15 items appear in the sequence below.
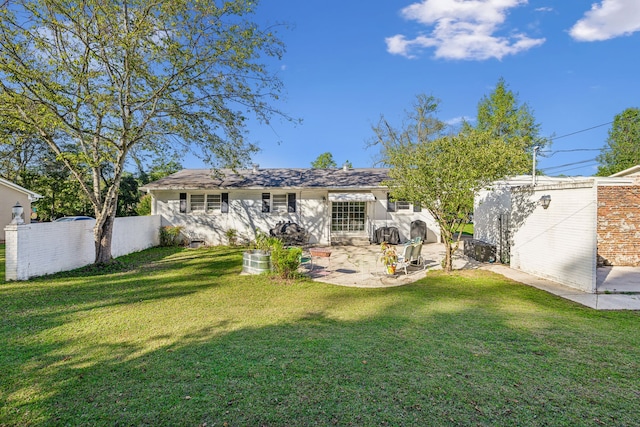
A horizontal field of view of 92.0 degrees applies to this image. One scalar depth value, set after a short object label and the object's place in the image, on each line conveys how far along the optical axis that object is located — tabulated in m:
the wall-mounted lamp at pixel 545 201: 8.48
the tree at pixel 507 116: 31.48
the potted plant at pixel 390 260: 9.32
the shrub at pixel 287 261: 8.59
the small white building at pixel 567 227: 7.43
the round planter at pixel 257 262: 9.44
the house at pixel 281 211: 16.70
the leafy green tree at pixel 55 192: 24.80
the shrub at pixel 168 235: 16.14
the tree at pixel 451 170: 8.60
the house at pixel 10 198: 19.19
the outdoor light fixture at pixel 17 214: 8.06
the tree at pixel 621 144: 33.10
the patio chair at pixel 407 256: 9.48
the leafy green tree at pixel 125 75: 8.53
